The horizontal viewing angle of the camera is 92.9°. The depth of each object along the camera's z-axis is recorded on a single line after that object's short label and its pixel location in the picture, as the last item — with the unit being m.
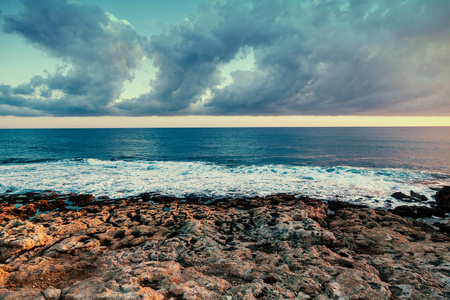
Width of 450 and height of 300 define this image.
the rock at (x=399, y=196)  21.83
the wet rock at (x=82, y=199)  20.34
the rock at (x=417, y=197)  21.47
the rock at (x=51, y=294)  6.27
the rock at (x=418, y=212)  17.72
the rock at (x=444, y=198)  18.88
